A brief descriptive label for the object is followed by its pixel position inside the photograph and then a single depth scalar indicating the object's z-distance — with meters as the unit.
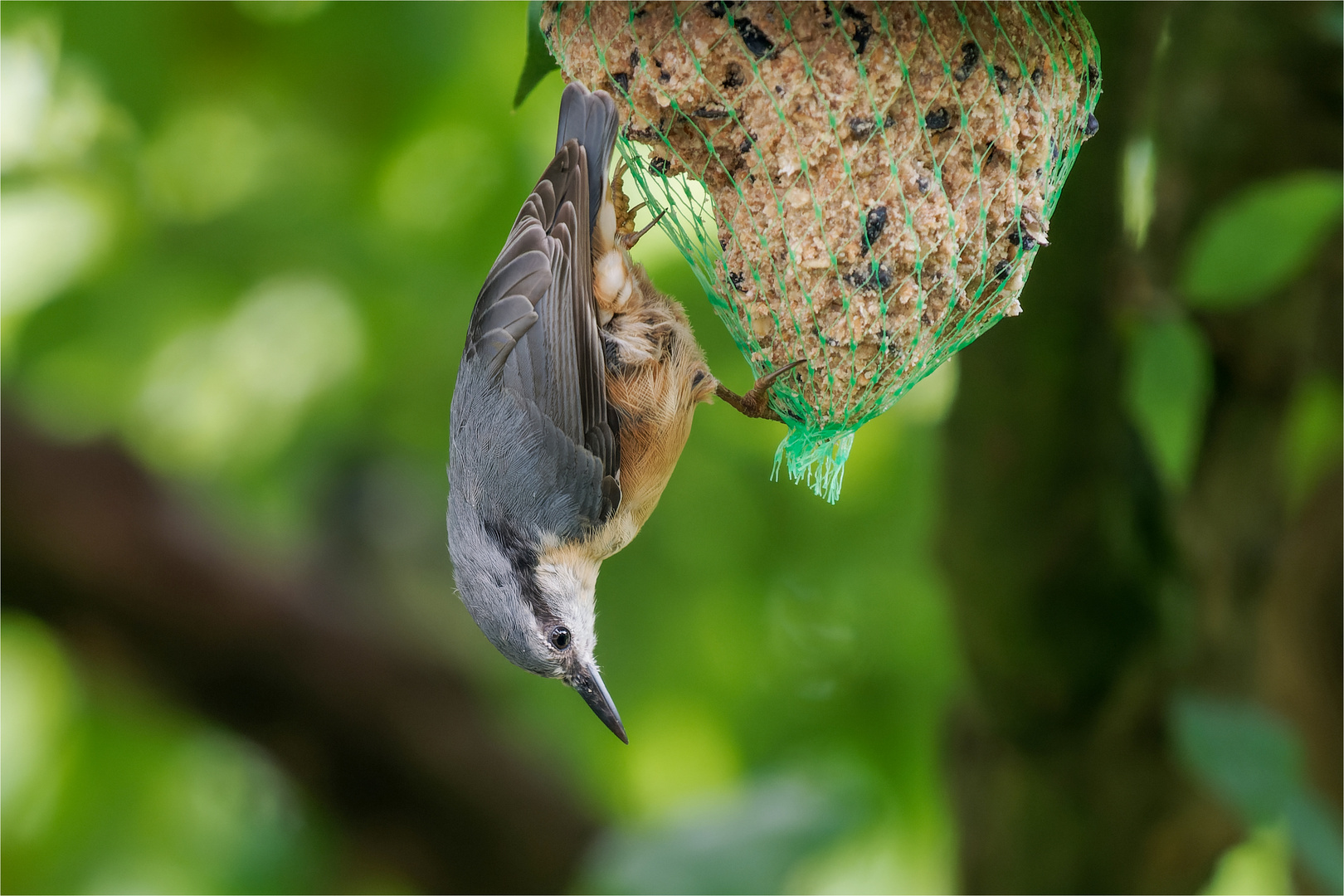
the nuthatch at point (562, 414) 4.47
